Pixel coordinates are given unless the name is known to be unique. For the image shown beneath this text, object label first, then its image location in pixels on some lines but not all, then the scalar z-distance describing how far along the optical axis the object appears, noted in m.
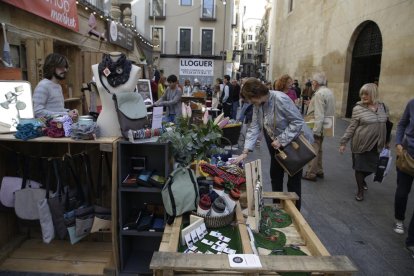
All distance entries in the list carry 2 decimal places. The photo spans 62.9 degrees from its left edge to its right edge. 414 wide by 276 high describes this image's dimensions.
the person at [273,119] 3.08
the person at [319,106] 5.18
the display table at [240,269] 1.69
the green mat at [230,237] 2.06
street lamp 31.10
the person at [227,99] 11.14
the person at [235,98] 11.46
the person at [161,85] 11.38
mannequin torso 2.65
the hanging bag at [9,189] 2.82
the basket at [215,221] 2.29
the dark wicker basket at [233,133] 6.41
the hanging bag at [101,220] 2.81
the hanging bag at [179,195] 2.31
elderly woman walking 4.35
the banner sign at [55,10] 5.01
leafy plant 2.64
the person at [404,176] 3.28
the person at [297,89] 15.89
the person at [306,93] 15.01
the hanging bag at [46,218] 2.73
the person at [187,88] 13.51
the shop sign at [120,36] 9.51
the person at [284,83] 5.10
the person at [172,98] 7.11
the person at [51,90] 3.01
